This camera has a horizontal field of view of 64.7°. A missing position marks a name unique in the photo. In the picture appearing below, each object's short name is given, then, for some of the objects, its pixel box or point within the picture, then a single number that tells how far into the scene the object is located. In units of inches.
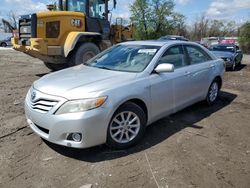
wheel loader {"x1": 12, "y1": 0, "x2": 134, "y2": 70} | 255.3
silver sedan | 99.9
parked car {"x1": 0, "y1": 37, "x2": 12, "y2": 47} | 1102.2
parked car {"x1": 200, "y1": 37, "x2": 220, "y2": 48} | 844.9
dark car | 373.1
